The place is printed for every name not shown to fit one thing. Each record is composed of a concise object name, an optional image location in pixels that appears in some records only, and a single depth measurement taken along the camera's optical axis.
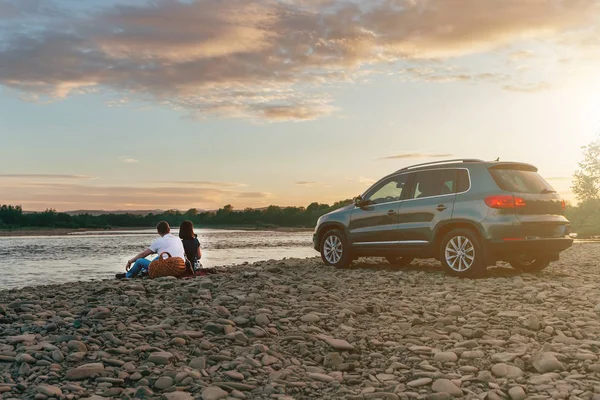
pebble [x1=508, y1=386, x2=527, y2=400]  5.57
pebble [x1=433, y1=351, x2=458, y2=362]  6.52
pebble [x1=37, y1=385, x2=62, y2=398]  5.58
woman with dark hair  14.57
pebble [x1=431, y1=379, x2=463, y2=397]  5.64
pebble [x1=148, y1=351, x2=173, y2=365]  6.40
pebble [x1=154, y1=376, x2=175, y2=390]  5.79
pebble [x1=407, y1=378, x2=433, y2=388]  5.83
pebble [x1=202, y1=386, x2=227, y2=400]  5.50
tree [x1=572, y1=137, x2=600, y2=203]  56.19
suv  11.34
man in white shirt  13.60
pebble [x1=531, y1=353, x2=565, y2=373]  6.23
